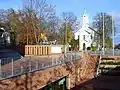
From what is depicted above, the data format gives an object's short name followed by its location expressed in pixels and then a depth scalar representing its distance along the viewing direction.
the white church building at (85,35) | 51.30
